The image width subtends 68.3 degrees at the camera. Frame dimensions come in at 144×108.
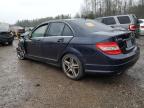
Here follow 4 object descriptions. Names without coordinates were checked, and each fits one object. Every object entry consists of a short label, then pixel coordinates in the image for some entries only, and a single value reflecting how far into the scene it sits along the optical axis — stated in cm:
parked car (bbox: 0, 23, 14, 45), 734
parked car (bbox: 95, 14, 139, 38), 616
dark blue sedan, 229
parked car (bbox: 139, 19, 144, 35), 817
